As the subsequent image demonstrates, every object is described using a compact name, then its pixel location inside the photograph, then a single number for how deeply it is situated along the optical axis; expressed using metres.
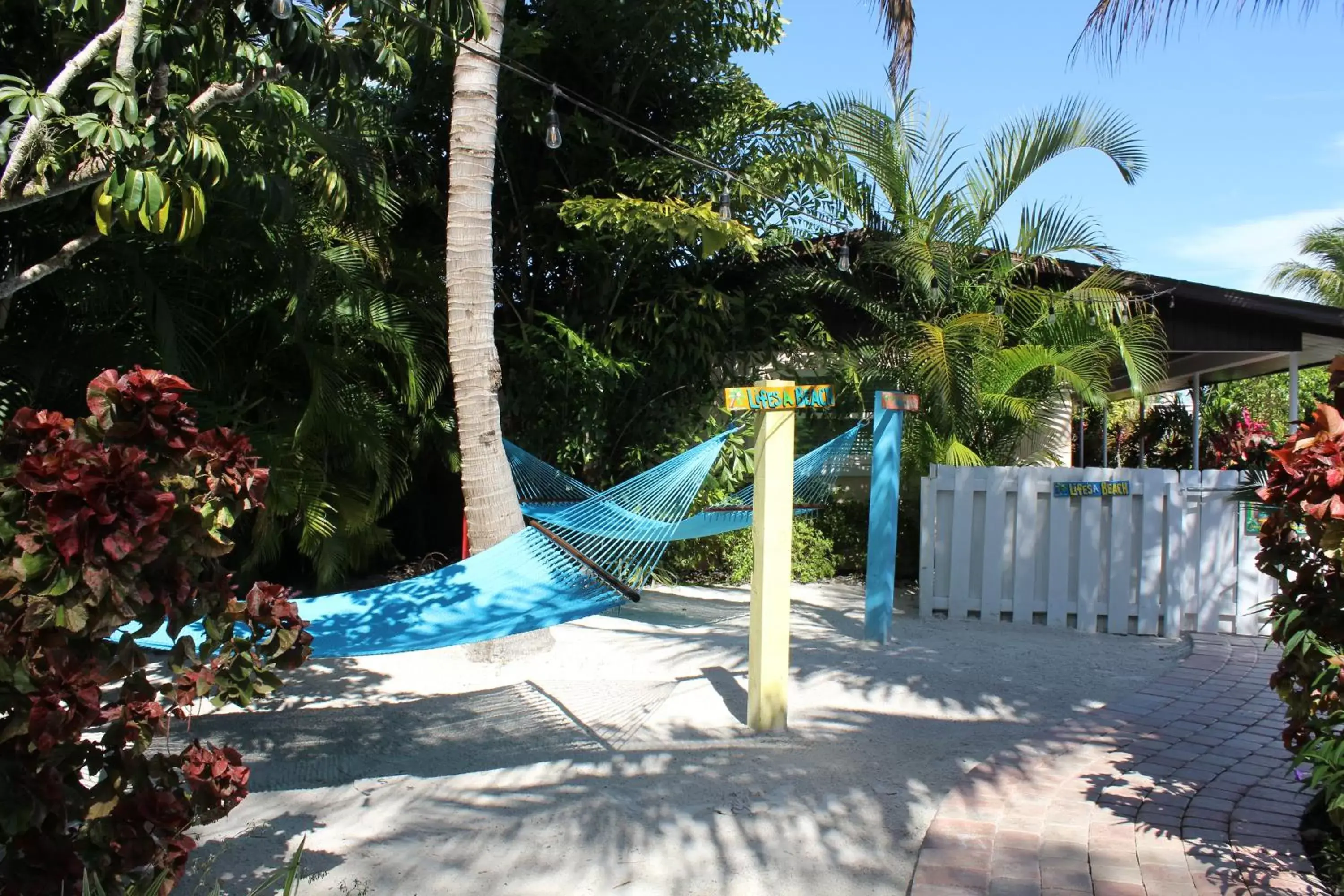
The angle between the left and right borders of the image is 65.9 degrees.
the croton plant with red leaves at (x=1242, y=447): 3.17
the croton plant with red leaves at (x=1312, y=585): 2.58
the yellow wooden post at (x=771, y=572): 4.34
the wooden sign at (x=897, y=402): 6.12
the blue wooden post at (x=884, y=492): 6.11
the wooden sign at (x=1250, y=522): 6.14
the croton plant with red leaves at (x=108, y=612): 1.91
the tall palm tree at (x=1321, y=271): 21.92
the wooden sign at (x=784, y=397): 4.35
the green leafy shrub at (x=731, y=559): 8.40
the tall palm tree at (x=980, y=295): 7.16
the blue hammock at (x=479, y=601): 4.06
